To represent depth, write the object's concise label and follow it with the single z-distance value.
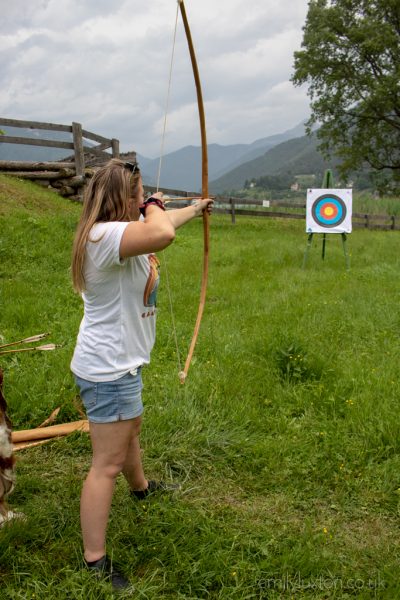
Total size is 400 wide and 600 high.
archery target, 7.24
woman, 1.52
